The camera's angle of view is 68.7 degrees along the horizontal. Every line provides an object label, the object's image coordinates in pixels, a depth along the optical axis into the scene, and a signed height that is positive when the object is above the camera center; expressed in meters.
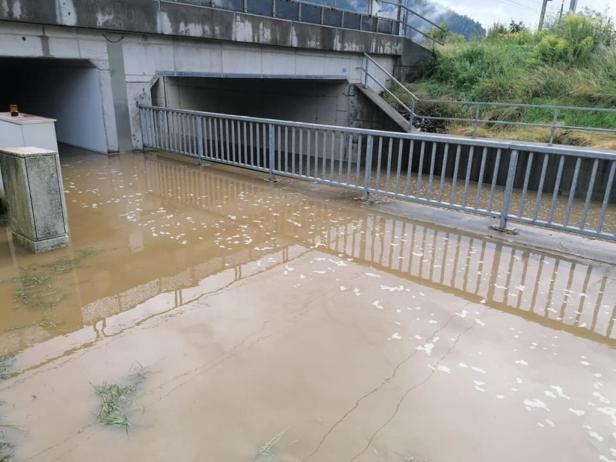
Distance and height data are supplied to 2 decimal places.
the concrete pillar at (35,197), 4.28 -1.05
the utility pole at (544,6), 27.56 +5.63
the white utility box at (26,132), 5.21 -0.54
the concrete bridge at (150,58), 8.31 +0.65
